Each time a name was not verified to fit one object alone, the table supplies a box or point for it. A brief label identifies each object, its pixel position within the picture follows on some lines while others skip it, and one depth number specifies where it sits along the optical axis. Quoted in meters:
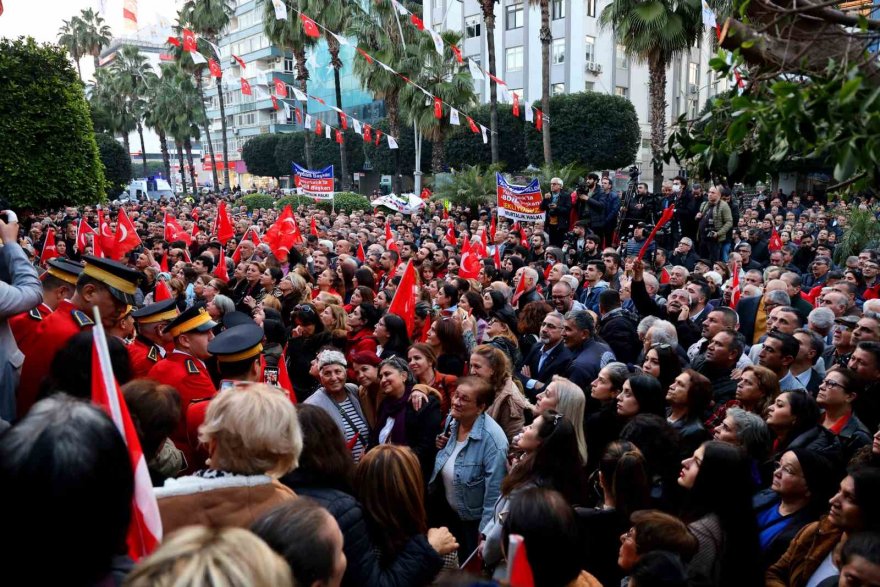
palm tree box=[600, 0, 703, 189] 20.75
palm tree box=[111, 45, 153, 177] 51.78
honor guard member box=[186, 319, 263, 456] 3.75
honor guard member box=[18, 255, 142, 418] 4.01
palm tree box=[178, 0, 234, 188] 39.44
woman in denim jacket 3.89
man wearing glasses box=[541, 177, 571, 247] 14.09
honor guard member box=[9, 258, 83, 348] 4.59
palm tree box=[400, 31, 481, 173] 28.36
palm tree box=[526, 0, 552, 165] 23.59
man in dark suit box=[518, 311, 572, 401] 5.73
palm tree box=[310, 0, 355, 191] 30.83
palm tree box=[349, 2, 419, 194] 29.83
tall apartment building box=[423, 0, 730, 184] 39.94
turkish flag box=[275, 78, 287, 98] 21.25
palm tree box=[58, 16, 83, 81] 53.28
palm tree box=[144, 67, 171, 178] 52.19
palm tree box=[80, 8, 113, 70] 53.53
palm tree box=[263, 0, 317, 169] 31.58
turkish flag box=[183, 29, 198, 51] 18.81
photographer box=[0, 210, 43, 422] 3.55
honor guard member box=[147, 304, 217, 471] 3.76
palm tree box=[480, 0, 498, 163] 24.75
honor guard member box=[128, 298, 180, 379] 4.52
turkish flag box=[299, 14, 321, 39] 15.68
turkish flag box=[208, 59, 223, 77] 21.35
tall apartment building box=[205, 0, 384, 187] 60.03
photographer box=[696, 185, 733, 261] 11.95
